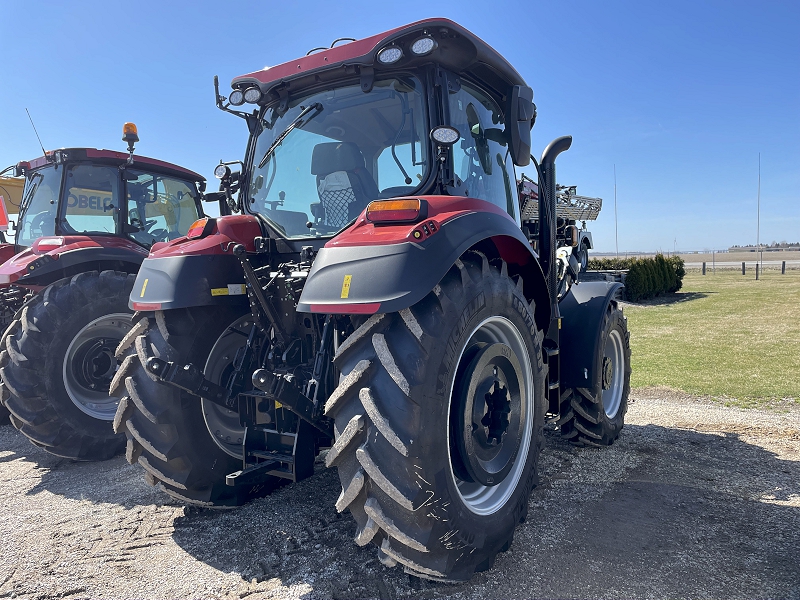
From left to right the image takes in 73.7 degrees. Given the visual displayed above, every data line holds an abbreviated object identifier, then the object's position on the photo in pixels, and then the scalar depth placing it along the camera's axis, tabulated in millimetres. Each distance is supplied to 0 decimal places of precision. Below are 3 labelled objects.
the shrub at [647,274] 18328
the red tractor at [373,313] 2002
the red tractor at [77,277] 4332
